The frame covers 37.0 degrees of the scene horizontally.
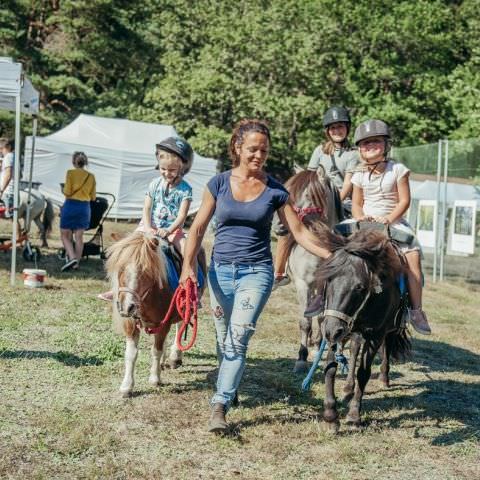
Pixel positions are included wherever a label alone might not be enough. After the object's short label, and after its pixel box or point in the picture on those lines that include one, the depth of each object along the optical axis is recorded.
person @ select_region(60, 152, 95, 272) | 12.91
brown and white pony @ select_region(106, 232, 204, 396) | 5.69
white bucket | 10.91
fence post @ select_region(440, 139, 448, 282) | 15.52
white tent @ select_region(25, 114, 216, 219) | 25.05
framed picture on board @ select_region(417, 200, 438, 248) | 16.34
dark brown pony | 5.06
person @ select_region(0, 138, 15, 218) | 12.77
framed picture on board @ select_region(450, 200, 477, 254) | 14.53
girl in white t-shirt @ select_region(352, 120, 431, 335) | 6.22
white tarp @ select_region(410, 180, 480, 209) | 14.71
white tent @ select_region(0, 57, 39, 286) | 10.32
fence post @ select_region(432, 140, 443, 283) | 15.69
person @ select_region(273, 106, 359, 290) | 7.74
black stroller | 14.16
